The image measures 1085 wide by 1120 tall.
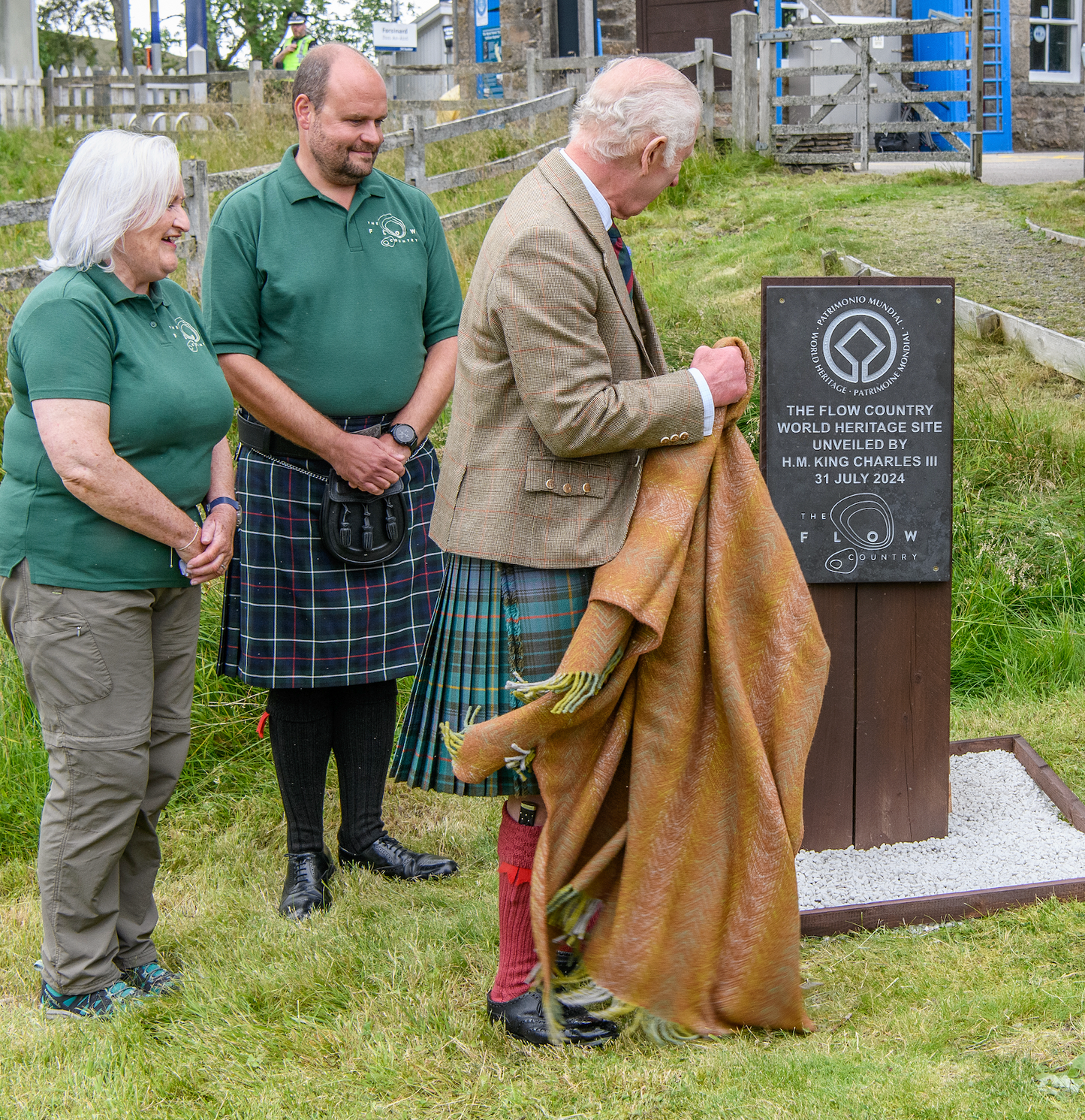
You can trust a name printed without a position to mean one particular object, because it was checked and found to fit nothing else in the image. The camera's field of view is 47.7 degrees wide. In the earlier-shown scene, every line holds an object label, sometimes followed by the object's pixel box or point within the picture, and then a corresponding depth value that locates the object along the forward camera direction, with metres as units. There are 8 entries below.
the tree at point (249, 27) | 39.12
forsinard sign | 33.00
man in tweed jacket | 2.38
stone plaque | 3.30
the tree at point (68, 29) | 38.09
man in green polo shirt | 3.31
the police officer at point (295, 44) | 19.53
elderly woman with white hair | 2.70
